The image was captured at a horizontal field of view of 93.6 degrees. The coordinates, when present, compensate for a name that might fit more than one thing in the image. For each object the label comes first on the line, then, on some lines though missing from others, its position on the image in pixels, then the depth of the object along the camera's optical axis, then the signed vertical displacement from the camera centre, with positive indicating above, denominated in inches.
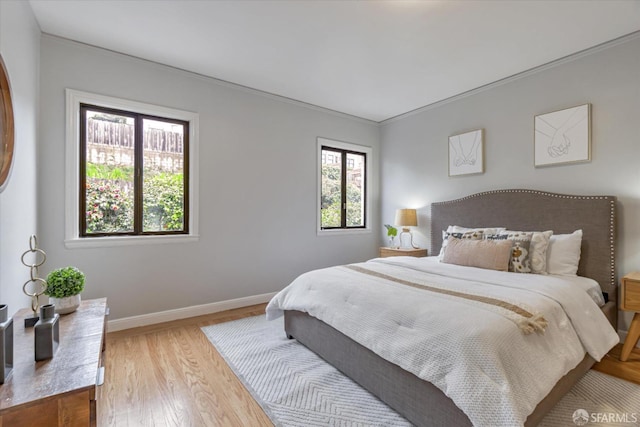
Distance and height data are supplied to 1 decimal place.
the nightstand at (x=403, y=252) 160.1 -22.0
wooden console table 35.9 -22.7
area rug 65.7 -45.4
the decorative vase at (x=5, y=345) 38.1 -17.8
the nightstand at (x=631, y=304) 88.8 -27.8
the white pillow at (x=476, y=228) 122.1 -7.7
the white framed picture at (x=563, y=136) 110.9 +29.1
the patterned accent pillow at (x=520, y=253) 103.8 -14.6
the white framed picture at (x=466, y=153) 142.6 +28.9
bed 56.5 -29.7
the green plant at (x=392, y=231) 173.3 -11.4
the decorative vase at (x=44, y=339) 44.5 -19.3
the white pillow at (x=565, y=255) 103.9 -15.2
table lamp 165.5 -3.7
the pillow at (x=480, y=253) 104.6 -15.4
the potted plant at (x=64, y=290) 68.0 -18.1
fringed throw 60.1 -21.3
